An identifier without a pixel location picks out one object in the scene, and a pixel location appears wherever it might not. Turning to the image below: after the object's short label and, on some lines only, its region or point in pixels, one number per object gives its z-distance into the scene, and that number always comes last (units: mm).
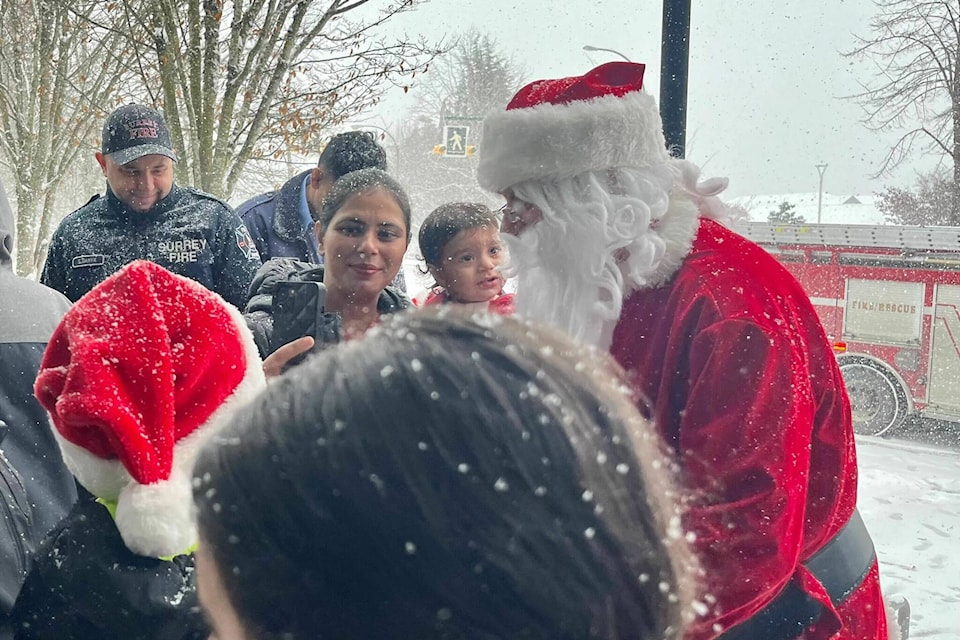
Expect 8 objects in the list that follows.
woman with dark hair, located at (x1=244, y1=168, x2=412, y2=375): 2508
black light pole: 3076
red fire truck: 8594
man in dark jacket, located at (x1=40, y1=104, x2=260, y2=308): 3170
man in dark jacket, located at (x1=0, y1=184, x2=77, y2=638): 1373
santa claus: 1492
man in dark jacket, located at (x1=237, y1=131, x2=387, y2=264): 3316
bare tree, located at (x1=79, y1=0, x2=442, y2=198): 6082
